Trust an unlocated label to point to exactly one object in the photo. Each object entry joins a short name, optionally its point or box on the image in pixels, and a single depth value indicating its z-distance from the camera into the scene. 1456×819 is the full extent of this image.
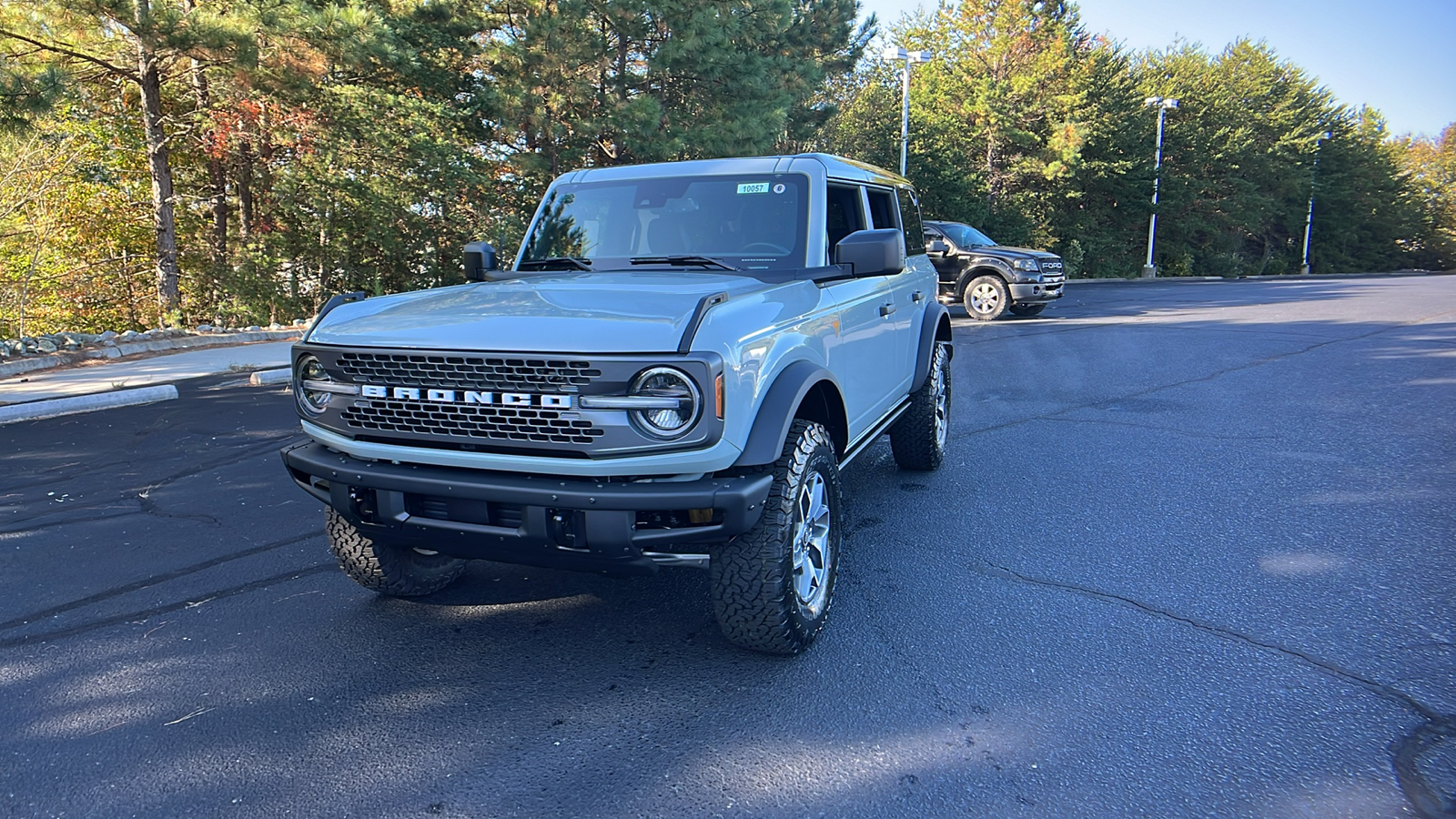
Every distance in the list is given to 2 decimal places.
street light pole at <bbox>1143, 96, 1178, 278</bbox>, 35.62
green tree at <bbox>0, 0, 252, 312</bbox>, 11.26
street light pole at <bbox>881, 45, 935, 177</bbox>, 24.50
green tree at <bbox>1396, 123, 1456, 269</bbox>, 62.83
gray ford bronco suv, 2.79
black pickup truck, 16.95
